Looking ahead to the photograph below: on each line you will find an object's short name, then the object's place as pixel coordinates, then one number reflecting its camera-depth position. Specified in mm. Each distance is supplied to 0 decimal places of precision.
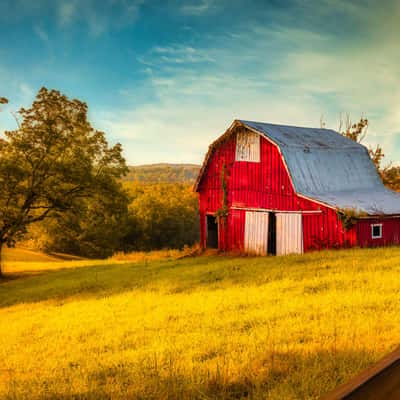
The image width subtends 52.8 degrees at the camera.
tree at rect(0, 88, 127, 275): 28641
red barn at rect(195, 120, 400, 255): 22844
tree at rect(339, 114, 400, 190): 42000
